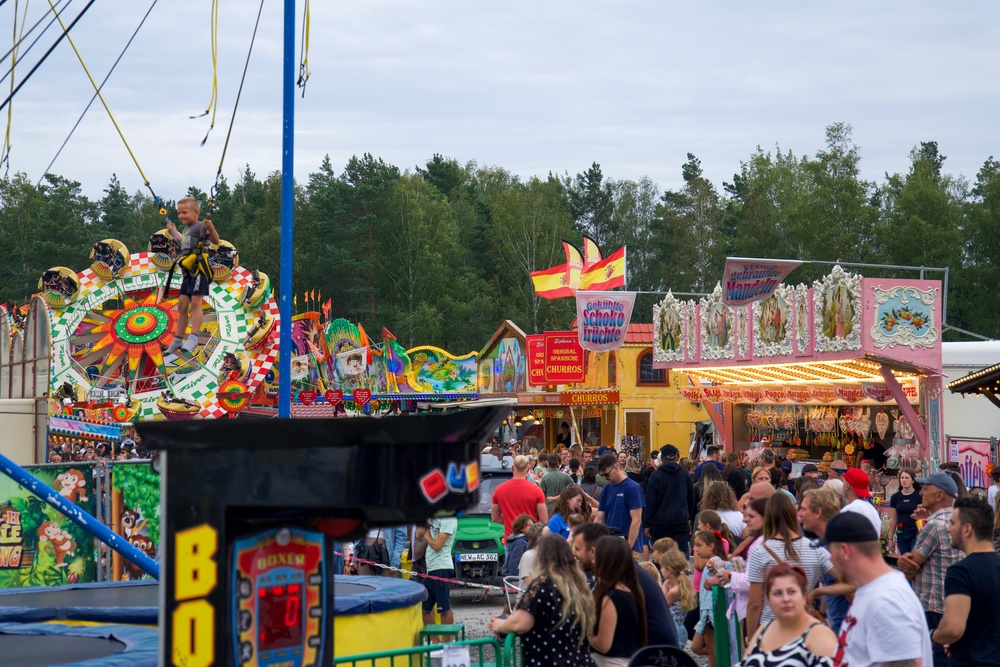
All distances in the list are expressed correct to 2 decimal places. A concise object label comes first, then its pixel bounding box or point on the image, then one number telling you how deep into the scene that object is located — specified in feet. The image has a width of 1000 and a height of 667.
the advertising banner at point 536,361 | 113.29
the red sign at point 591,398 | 110.32
